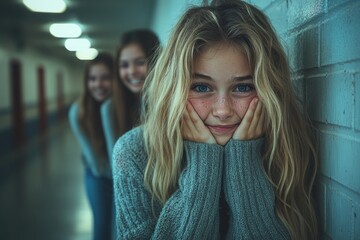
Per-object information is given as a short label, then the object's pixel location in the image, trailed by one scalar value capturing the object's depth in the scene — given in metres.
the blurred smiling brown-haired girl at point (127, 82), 2.85
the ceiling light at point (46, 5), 6.43
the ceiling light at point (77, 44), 11.80
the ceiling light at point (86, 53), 14.81
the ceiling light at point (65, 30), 9.21
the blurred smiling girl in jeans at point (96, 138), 3.20
